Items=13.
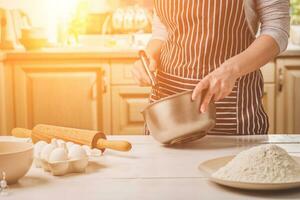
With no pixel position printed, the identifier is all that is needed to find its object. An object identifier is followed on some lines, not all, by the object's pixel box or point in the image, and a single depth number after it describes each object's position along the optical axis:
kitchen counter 4.11
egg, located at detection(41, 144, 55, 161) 1.65
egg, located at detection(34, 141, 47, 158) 1.70
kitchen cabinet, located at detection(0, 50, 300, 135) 4.12
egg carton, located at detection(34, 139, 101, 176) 1.61
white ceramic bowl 1.50
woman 2.28
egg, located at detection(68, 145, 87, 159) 1.63
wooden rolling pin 1.82
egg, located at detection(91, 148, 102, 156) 1.84
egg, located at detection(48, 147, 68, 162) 1.61
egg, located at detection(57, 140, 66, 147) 1.69
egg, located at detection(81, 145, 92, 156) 1.83
